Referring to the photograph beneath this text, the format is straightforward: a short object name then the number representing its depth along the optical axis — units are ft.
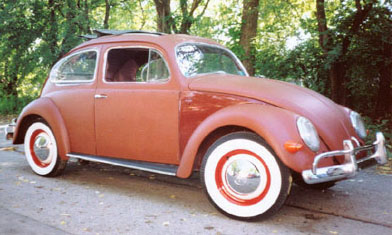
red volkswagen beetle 11.27
